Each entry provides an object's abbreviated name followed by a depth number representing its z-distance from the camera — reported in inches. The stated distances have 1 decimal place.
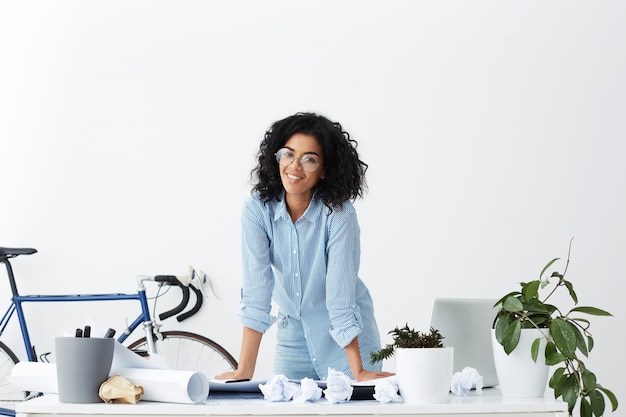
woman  77.2
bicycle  143.3
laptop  65.6
